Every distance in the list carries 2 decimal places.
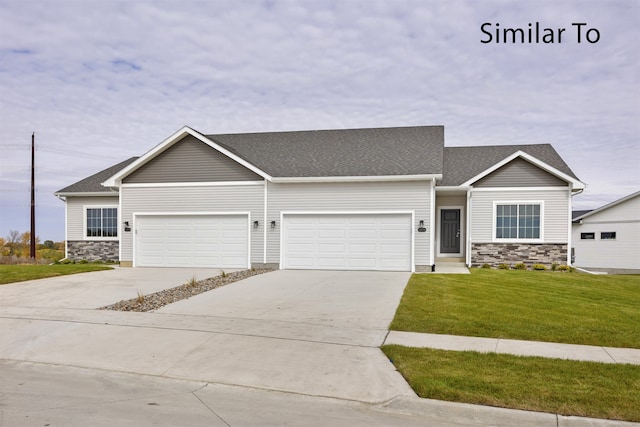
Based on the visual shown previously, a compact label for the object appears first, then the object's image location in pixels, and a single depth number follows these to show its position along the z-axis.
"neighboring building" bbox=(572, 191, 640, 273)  28.17
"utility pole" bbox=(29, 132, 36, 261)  27.88
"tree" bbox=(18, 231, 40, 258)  41.81
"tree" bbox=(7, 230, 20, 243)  42.85
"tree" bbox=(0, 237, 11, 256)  36.74
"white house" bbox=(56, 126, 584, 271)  18.44
